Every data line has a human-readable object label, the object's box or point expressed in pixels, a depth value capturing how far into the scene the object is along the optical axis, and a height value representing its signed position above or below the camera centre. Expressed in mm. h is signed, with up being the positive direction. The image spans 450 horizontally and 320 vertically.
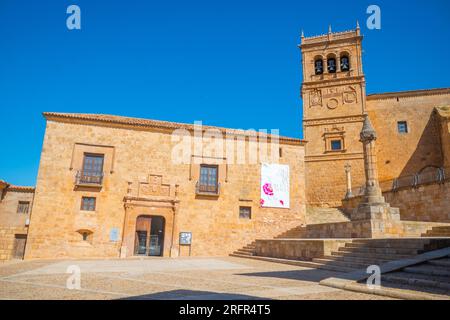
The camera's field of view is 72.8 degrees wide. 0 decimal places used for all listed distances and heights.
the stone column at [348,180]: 19925 +3483
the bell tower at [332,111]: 22875 +9259
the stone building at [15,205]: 16938 +957
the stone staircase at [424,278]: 4652 -709
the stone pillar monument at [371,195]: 11133 +1443
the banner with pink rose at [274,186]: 16688 +2394
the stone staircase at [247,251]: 14119 -1016
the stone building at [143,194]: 13828 +1618
